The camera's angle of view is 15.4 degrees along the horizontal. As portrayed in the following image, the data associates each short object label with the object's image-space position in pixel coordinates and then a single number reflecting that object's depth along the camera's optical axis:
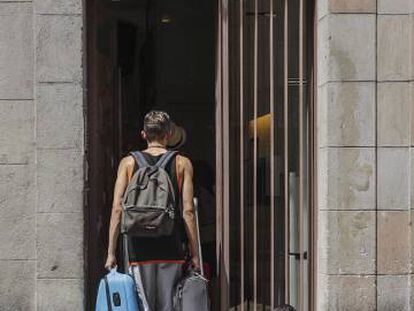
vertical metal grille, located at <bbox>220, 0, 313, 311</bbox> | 13.27
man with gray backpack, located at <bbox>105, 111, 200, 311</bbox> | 11.03
